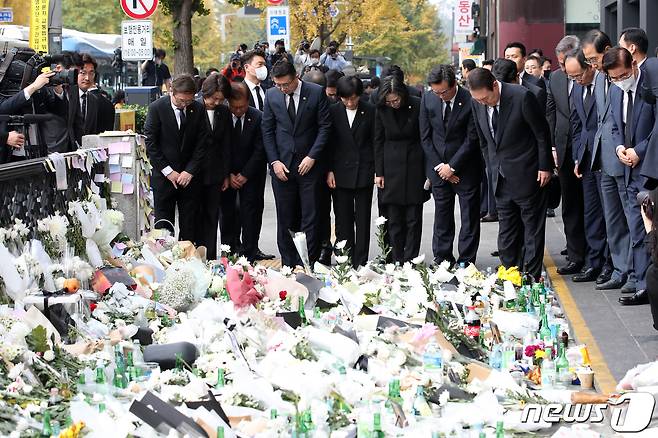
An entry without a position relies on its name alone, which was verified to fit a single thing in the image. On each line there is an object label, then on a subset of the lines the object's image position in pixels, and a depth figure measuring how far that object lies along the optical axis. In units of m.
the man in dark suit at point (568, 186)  12.57
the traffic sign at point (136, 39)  20.69
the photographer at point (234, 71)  19.48
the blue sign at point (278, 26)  31.44
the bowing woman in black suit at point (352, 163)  13.23
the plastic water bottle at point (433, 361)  7.69
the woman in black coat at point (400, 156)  12.97
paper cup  8.00
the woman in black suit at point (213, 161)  13.18
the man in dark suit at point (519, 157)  11.83
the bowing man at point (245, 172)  13.62
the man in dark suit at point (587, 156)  11.72
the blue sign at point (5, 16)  35.41
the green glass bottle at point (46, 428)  6.51
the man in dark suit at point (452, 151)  12.59
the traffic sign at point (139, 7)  18.98
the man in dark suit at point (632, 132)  10.32
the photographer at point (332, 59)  29.34
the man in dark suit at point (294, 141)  13.21
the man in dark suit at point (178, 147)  12.88
